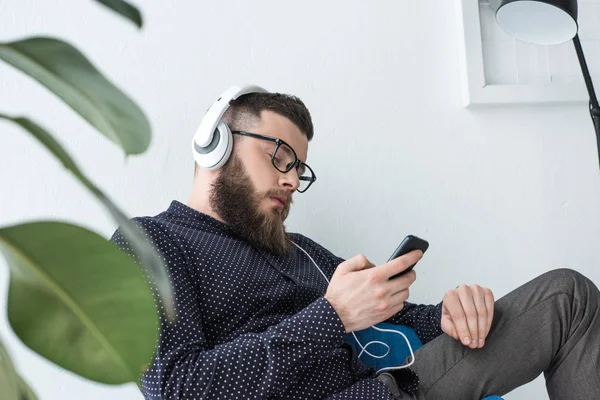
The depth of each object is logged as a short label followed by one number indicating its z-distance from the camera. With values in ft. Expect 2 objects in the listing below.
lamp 5.21
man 3.34
